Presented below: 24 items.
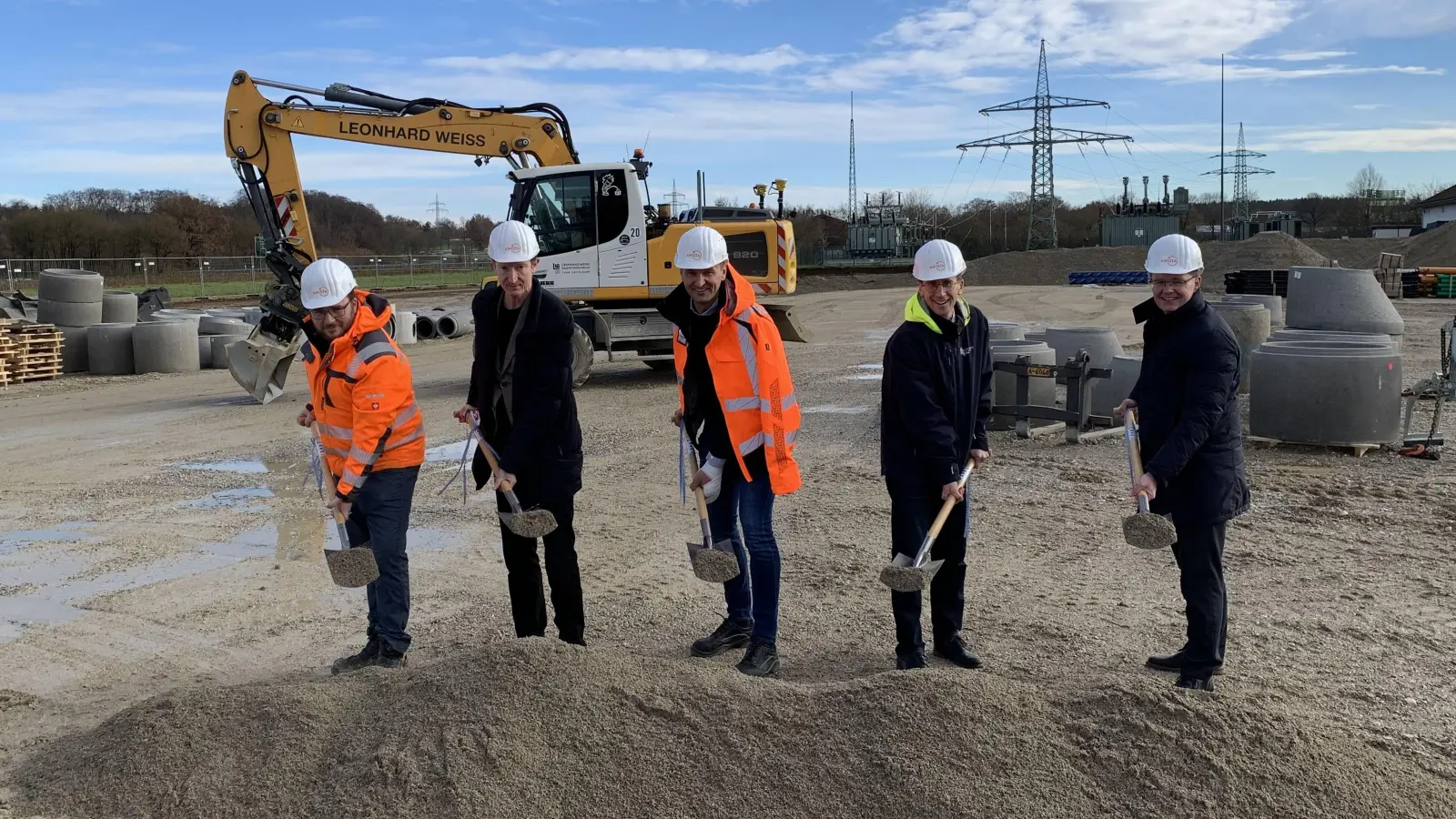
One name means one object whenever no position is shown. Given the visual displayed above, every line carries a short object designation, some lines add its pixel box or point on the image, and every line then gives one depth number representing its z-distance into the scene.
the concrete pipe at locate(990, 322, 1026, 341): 12.84
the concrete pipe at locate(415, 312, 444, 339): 23.00
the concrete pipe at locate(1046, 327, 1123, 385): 11.60
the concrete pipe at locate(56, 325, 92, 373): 17.77
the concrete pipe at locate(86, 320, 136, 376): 17.56
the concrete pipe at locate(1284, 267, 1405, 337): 11.81
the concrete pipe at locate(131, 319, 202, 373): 17.59
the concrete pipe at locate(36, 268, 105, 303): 18.53
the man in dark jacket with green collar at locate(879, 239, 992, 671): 4.60
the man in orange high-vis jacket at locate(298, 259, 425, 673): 4.60
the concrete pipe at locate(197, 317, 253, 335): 19.33
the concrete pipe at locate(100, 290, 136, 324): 19.89
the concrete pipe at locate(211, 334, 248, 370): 18.36
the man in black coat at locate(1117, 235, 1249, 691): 4.38
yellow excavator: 14.02
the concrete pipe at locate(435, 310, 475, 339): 23.20
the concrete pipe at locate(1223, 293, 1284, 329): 15.36
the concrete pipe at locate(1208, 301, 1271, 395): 11.78
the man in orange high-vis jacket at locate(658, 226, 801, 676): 4.69
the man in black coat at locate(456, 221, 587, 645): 4.70
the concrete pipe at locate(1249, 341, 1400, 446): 9.02
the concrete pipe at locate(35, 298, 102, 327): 18.66
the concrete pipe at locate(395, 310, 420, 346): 21.55
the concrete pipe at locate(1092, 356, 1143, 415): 10.41
